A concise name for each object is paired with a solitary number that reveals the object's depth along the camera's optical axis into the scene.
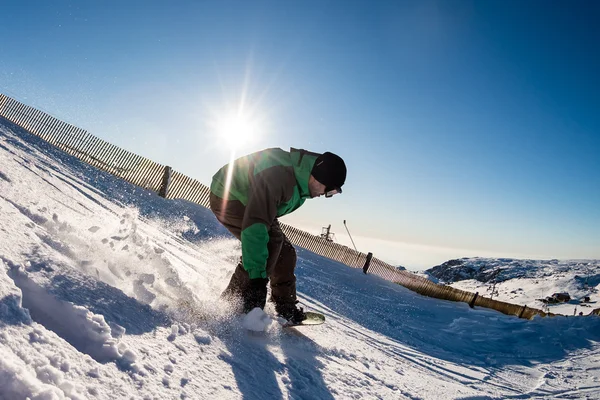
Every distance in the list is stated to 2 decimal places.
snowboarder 2.30
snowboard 2.88
